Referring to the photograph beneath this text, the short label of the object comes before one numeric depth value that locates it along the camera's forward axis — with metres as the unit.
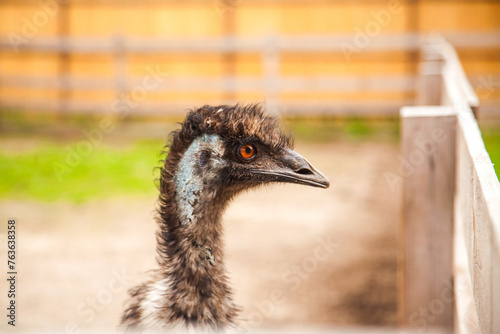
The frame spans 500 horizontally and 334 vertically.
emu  4.46
